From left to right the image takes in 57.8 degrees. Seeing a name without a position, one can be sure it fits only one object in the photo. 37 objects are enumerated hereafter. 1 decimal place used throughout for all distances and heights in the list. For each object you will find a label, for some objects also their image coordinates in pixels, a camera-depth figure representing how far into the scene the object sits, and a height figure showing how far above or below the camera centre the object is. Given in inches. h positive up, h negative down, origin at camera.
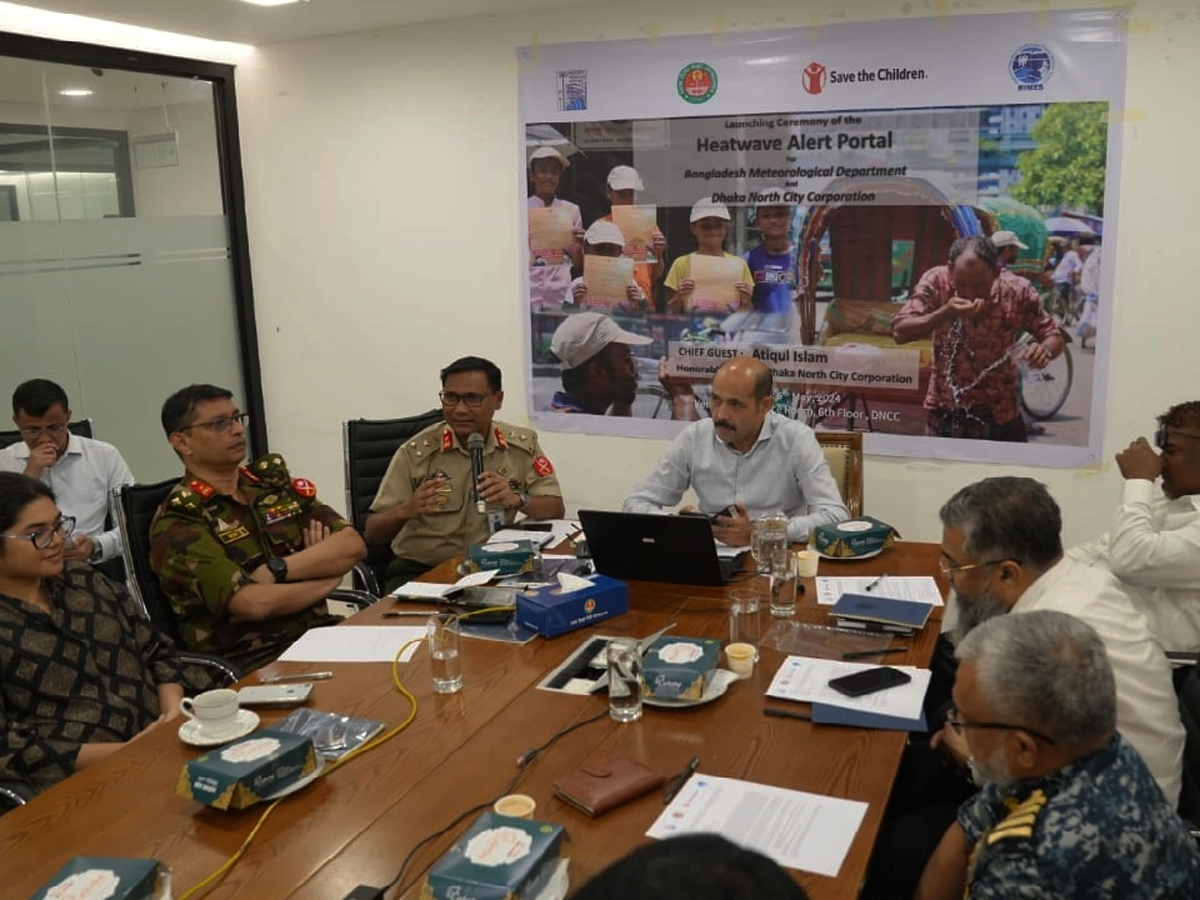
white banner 160.4 +4.7
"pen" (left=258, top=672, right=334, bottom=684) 98.2 -36.5
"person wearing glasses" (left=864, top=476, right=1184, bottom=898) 82.4 -29.4
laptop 114.7 -30.6
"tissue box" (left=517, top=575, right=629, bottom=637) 105.5 -33.5
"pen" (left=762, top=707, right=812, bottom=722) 86.0 -35.8
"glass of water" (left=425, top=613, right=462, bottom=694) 92.9 -32.9
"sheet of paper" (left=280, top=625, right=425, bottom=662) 103.4 -36.4
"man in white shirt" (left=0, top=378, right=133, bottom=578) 162.1 -28.9
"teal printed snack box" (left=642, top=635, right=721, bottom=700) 87.6 -32.9
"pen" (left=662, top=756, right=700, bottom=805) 73.8 -35.7
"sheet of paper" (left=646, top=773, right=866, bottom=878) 67.1 -36.0
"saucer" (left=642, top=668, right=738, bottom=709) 87.8 -35.2
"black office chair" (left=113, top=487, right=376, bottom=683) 122.9 -31.6
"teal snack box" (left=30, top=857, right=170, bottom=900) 61.8 -34.6
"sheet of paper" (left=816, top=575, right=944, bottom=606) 113.9 -35.3
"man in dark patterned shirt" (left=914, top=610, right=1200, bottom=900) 60.0 -30.4
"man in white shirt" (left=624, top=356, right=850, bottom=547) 148.3 -28.5
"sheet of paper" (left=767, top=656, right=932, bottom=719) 87.0 -35.4
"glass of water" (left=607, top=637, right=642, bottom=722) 86.4 -33.2
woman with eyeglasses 95.0 -35.9
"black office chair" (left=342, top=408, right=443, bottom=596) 162.1 -29.0
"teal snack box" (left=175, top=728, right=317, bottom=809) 73.7 -34.1
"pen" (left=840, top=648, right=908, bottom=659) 97.9 -35.5
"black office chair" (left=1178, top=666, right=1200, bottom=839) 87.0 -40.6
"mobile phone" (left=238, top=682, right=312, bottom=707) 91.6 -35.6
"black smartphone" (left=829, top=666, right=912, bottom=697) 89.3 -35.1
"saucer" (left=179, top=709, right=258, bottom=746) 85.1 -36.0
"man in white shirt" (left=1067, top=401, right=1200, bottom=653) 113.9 -30.1
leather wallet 71.8 -34.9
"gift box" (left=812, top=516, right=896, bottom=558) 128.3 -33.2
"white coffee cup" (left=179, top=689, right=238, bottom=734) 85.4 -34.2
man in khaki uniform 154.6 -30.7
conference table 67.9 -36.5
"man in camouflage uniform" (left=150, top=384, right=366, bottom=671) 119.4 -31.8
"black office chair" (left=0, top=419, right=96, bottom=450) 175.0 -24.5
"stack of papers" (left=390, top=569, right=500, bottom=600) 117.2 -34.9
